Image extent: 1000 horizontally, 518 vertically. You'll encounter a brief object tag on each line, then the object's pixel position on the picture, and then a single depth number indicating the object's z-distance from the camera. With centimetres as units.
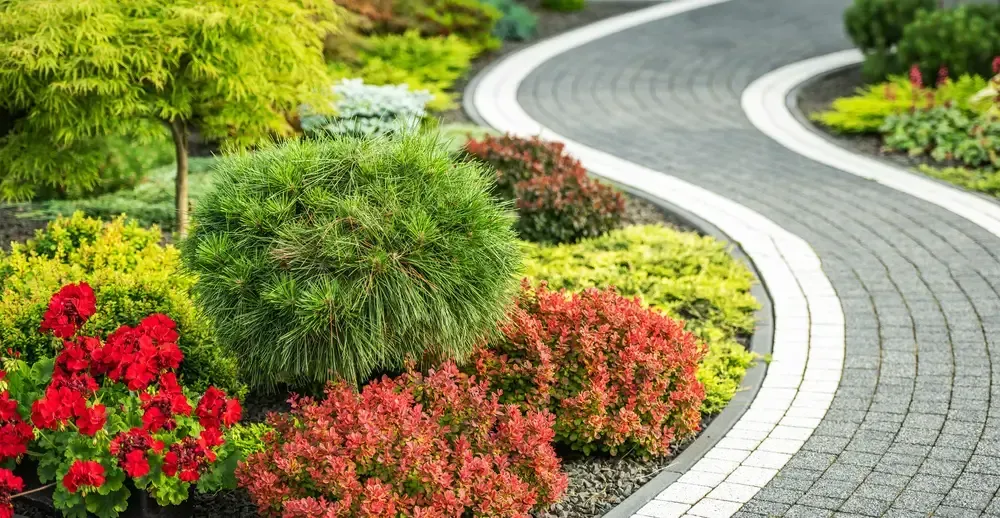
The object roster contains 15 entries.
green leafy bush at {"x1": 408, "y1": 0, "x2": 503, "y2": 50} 1648
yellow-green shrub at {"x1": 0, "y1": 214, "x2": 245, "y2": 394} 627
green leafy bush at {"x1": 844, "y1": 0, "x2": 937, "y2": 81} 1431
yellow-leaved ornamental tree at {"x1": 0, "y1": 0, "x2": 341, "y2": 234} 748
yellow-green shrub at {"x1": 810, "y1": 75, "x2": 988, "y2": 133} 1234
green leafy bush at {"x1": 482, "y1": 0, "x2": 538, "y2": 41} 1795
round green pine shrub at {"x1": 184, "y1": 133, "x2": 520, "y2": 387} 536
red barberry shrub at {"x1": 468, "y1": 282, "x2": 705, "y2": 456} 578
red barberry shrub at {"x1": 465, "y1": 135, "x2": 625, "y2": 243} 909
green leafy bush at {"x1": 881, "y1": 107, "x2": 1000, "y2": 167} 1105
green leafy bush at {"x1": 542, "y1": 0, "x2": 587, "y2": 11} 2014
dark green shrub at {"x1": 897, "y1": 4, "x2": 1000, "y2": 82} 1306
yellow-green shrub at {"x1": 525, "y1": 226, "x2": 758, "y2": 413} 703
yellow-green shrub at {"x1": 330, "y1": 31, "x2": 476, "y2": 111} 1380
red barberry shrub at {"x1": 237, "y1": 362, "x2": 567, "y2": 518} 475
